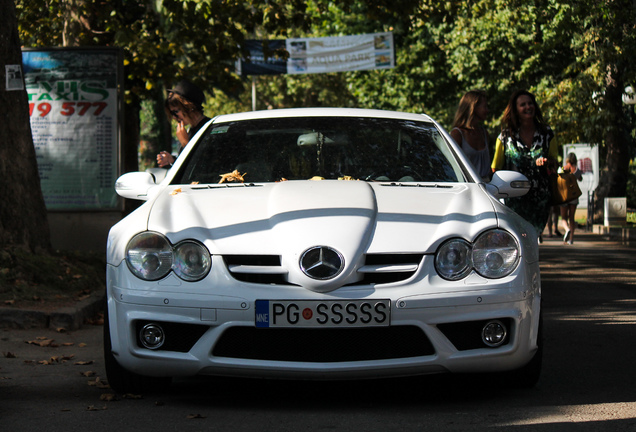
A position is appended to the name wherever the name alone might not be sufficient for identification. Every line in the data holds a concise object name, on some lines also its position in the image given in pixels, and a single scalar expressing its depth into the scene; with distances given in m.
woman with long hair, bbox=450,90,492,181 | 8.43
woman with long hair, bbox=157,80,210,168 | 8.00
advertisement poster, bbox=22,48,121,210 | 11.74
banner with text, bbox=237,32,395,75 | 32.25
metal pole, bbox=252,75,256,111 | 58.34
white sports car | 4.38
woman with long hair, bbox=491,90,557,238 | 8.28
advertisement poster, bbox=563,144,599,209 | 30.78
